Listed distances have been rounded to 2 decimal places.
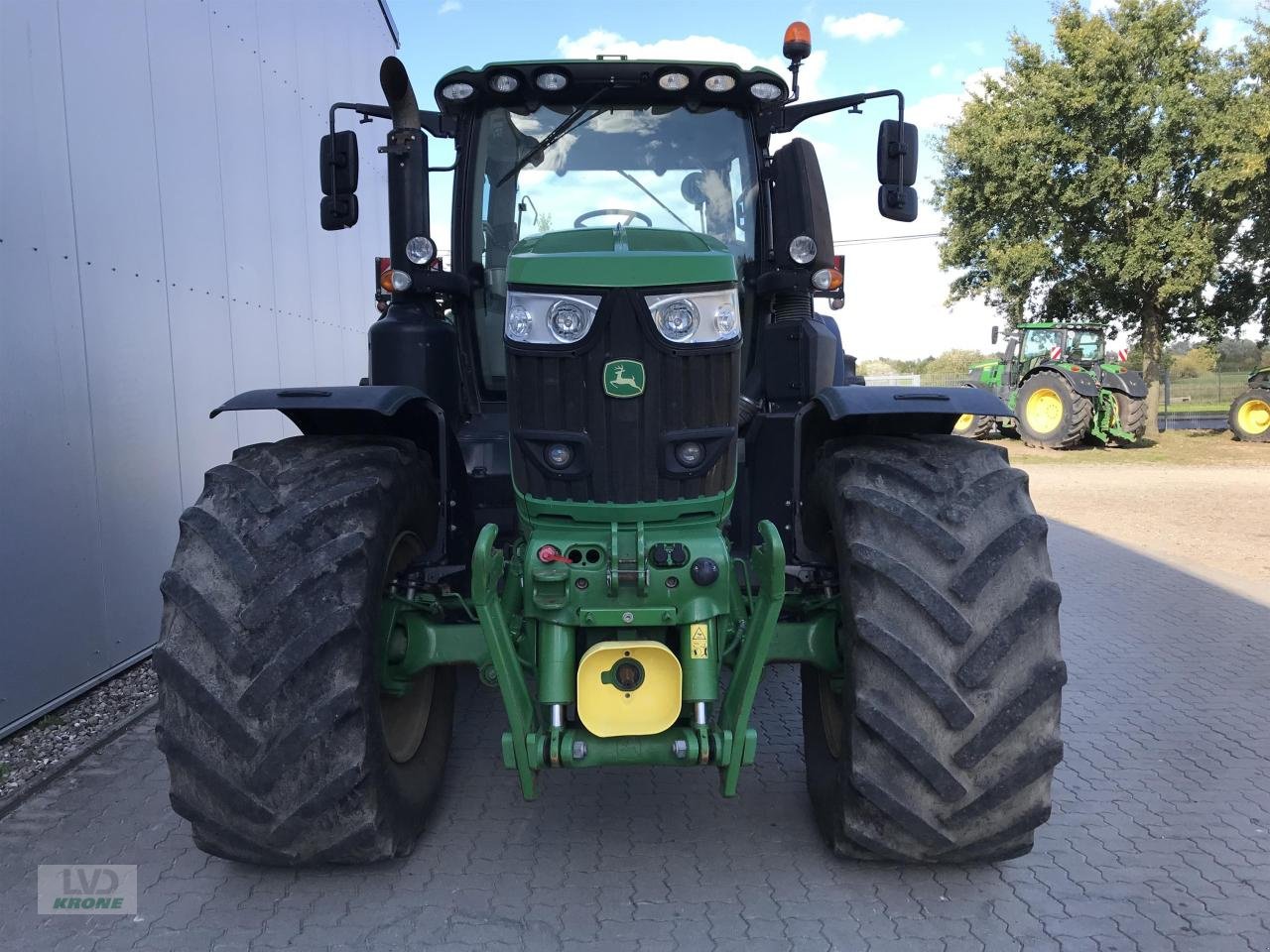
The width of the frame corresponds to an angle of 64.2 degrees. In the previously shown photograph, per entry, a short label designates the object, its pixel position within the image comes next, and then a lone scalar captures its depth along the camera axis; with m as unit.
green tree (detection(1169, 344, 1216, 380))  51.39
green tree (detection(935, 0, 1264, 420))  20.09
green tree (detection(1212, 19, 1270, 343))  19.03
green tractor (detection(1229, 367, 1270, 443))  19.20
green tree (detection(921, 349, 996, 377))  62.92
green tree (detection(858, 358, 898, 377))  60.97
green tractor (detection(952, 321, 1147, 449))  17.91
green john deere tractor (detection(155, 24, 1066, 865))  2.65
